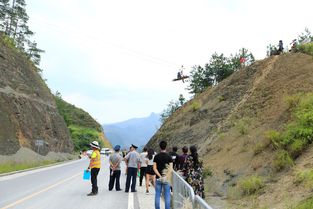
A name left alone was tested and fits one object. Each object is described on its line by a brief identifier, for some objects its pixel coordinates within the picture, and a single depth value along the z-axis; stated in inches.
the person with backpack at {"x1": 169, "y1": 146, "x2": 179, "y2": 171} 419.1
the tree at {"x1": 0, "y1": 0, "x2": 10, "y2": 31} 2358.9
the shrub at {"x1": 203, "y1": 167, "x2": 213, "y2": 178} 580.3
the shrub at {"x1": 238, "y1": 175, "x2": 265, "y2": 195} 430.5
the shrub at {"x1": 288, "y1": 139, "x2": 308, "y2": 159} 453.9
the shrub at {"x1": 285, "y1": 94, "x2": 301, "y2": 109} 618.0
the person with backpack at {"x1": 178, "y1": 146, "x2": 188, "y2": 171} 384.5
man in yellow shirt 427.9
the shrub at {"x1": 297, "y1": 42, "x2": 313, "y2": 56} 910.7
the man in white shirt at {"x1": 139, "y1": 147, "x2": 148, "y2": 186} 528.5
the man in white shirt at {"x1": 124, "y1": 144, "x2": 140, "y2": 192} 473.2
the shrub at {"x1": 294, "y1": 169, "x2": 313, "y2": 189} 362.3
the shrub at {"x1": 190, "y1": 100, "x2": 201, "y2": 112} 1097.9
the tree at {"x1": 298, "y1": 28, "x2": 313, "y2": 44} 1405.7
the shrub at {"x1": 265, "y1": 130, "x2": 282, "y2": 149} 508.4
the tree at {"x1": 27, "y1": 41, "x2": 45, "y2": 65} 3150.4
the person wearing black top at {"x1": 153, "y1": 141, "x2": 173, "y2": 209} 302.5
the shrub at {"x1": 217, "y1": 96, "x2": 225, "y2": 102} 992.5
